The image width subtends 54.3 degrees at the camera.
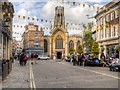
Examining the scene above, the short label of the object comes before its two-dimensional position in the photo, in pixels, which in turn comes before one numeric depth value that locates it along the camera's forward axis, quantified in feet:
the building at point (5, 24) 43.48
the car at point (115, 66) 35.96
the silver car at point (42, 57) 110.95
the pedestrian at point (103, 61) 50.19
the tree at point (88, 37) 77.01
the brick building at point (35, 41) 147.69
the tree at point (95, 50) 68.43
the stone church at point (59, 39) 151.64
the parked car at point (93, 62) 50.96
